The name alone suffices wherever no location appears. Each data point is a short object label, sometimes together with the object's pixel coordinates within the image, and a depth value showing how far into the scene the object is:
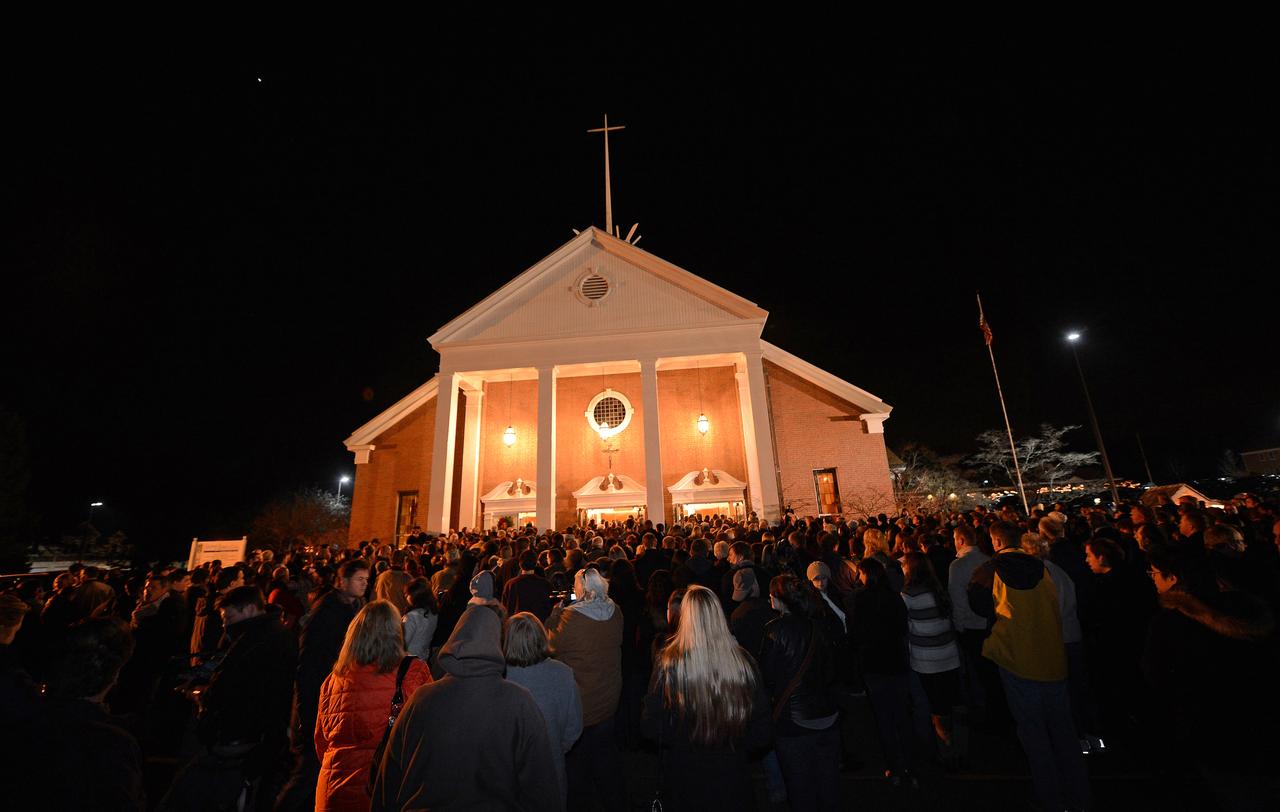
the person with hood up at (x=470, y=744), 2.20
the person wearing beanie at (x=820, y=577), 4.97
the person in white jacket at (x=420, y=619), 4.82
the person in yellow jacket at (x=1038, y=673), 3.99
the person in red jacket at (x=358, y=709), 3.22
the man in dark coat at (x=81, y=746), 2.04
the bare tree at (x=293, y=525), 24.87
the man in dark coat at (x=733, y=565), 5.55
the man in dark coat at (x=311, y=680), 3.84
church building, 20.02
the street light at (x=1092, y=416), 17.08
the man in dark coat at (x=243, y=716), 3.41
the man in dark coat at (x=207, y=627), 5.65
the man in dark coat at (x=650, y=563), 7.48
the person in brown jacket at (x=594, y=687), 3.86
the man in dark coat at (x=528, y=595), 5.38
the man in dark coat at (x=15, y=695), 2.21
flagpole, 22.48
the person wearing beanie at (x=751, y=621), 3.63
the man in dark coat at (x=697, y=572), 6.40
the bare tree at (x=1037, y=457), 30.17
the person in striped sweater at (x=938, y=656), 4.86
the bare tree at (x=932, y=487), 22.81
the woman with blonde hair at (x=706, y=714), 2.77
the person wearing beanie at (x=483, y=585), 5.43
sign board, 14.07
